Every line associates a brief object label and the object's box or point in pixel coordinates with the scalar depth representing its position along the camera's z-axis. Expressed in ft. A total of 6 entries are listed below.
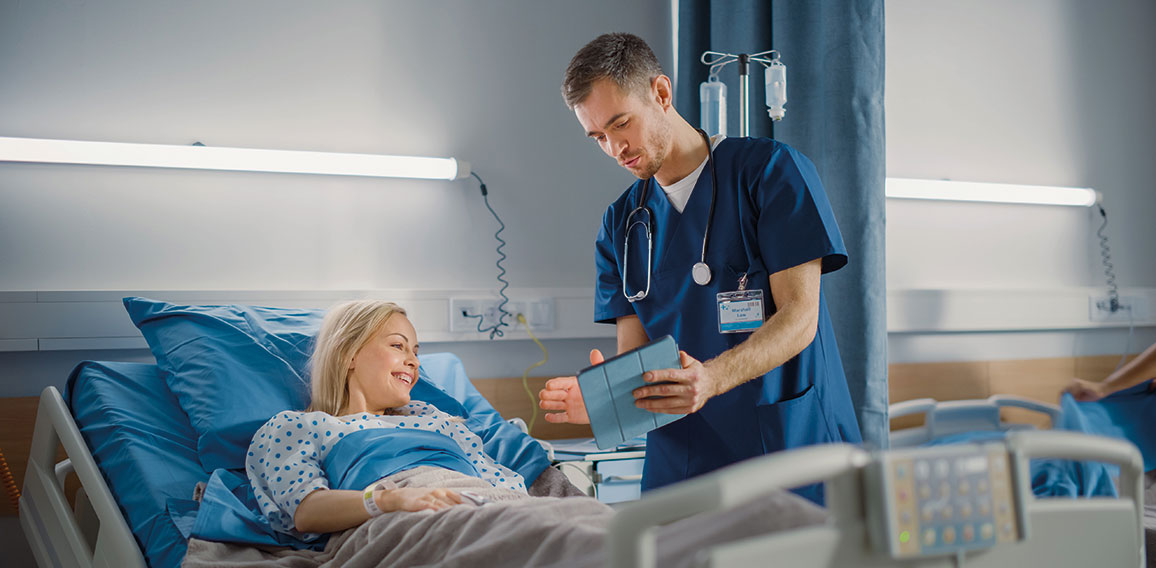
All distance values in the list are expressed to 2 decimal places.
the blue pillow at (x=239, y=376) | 5.63
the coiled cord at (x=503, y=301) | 7.74
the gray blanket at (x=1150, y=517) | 5.41
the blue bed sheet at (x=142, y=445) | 4.73
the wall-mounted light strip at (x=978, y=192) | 9.25
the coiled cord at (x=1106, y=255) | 10.48
